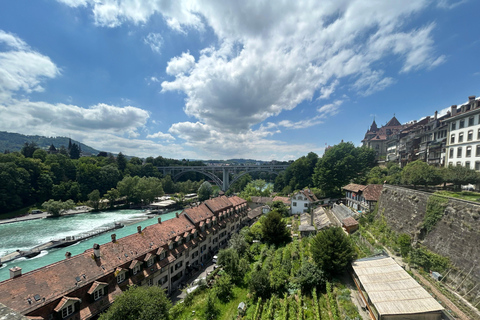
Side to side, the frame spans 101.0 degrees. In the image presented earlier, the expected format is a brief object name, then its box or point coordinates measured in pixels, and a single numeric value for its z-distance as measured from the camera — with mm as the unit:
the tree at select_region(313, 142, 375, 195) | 43906
